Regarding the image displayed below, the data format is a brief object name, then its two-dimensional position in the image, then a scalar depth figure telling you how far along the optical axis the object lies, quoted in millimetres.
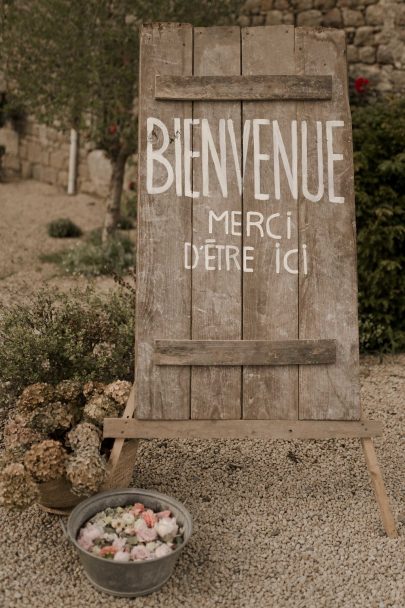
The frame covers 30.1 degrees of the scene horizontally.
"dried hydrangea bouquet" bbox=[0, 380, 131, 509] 2836
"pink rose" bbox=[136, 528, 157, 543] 2699
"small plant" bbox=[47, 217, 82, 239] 9453
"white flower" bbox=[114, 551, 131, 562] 2602
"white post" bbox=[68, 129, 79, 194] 11812
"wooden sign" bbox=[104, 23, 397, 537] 2871
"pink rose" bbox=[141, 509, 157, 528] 2779
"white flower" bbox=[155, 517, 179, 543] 2703
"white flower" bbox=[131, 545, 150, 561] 2618
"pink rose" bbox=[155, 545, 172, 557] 2641
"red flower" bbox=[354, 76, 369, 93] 8883
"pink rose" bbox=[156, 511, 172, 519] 2828
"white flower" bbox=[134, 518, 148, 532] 2740
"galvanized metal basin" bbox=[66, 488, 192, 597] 2588
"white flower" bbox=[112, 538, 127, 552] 2666
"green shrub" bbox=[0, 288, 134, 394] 3855
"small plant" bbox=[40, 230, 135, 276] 7910
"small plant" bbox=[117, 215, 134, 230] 9715
